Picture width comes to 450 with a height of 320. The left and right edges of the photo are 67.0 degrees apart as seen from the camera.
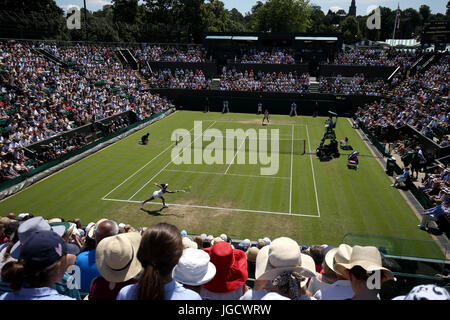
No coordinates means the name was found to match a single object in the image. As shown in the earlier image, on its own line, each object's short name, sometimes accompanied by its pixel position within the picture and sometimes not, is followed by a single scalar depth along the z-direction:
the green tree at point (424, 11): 129.50
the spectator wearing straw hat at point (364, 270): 3.65
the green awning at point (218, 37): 52.34
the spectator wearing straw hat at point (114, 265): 3.71
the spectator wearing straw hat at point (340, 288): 4.09
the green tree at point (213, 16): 72.40
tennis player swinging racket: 15.74
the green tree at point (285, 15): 82.88
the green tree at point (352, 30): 108.04
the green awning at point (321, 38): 49.40
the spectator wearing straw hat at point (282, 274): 3.75
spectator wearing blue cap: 2.93
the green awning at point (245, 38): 52.16
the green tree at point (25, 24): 37.06
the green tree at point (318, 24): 123.56
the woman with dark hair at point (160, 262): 2.88
